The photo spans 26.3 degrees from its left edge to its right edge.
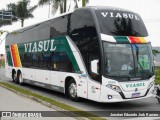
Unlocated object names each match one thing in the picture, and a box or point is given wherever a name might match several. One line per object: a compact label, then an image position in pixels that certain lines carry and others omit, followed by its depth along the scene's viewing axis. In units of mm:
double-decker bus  11594
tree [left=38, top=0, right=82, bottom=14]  32531
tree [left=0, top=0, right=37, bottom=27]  56156
